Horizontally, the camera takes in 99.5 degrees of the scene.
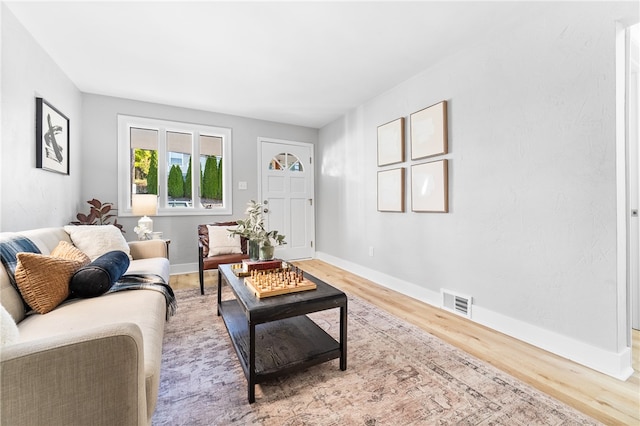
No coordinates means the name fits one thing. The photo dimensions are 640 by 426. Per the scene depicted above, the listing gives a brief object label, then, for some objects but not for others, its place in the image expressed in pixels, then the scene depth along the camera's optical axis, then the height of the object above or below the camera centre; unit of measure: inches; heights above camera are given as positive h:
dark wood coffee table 53.7 -31.0
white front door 173.9 +13.3
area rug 48.8 -36.7
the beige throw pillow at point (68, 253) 65.1 -9.7
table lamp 123.9 +2.6
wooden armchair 114.6 -19.0
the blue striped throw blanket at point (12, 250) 51.3 -7.6
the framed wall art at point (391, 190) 117.8 +10.1
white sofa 27.6 -18.3
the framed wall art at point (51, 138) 88.5 +26.6
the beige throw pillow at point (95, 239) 80.1 -8.2
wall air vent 92.0 -31.9
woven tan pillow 51.3 -13.4
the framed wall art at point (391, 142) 117.1 +31.8
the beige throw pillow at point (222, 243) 124.8 -14.2
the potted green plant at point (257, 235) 83.1 -6.9
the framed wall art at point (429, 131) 99.0 +31.3
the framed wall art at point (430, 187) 99.1 +9.9
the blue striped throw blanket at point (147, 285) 66.5 -18.2
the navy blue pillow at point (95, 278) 58.0 -14.4
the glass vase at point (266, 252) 83.2 -12.2
